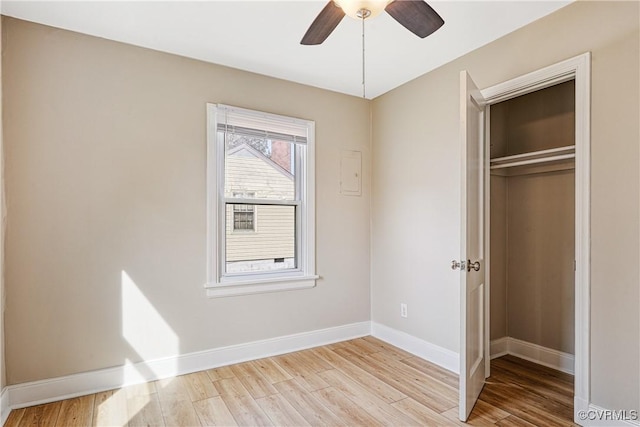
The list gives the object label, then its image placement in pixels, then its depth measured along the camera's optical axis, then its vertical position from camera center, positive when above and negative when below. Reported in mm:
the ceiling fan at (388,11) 1572 +929
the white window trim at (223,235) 2891 -261
